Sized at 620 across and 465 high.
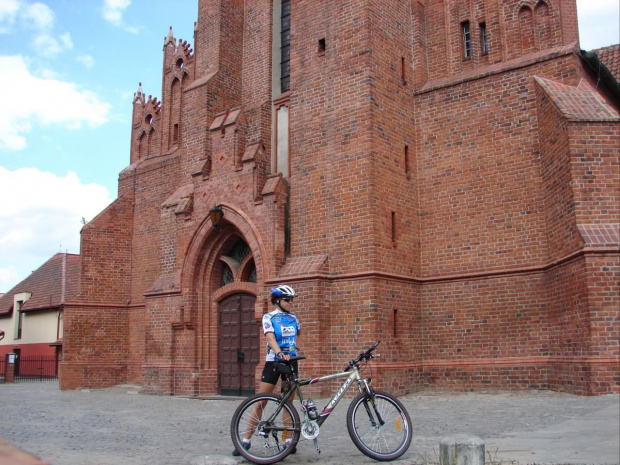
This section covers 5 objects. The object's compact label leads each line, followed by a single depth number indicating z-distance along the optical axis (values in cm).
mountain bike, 677
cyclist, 731
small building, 3212
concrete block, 573
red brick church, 1266
